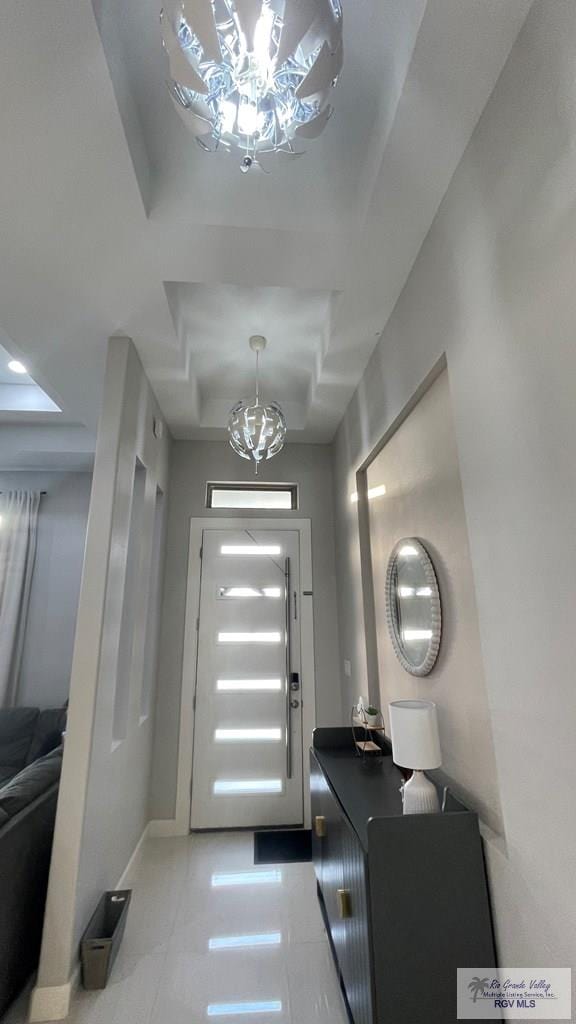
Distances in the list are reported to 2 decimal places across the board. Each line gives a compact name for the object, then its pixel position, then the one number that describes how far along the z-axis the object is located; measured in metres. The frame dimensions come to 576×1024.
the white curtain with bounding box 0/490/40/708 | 3.54
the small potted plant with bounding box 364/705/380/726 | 2.27
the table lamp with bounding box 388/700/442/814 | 1.43
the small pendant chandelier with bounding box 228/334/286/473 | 2.39
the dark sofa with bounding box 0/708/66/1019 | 1.62
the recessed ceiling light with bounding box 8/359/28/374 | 3.20
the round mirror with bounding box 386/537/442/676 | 1.77
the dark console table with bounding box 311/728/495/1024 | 1.20
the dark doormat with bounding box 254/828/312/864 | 2.78
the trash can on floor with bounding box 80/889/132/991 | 1.78
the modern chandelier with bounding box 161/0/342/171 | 0.85
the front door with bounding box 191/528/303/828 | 3.21
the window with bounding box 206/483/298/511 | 3.88
